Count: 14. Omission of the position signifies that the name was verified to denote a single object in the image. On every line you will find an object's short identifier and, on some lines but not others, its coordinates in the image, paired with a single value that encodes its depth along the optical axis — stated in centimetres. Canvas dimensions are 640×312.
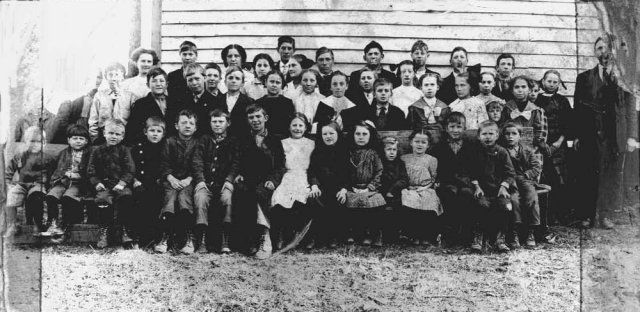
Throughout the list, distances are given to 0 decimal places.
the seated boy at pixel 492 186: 491
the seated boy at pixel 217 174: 480
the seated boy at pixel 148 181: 478
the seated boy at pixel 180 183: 477
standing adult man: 502
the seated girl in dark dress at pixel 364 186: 492
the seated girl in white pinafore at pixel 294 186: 487
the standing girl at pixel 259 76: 536
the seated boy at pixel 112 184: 476
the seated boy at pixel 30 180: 466
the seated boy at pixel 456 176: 493
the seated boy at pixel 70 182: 475
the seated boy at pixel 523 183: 496
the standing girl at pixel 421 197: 494
